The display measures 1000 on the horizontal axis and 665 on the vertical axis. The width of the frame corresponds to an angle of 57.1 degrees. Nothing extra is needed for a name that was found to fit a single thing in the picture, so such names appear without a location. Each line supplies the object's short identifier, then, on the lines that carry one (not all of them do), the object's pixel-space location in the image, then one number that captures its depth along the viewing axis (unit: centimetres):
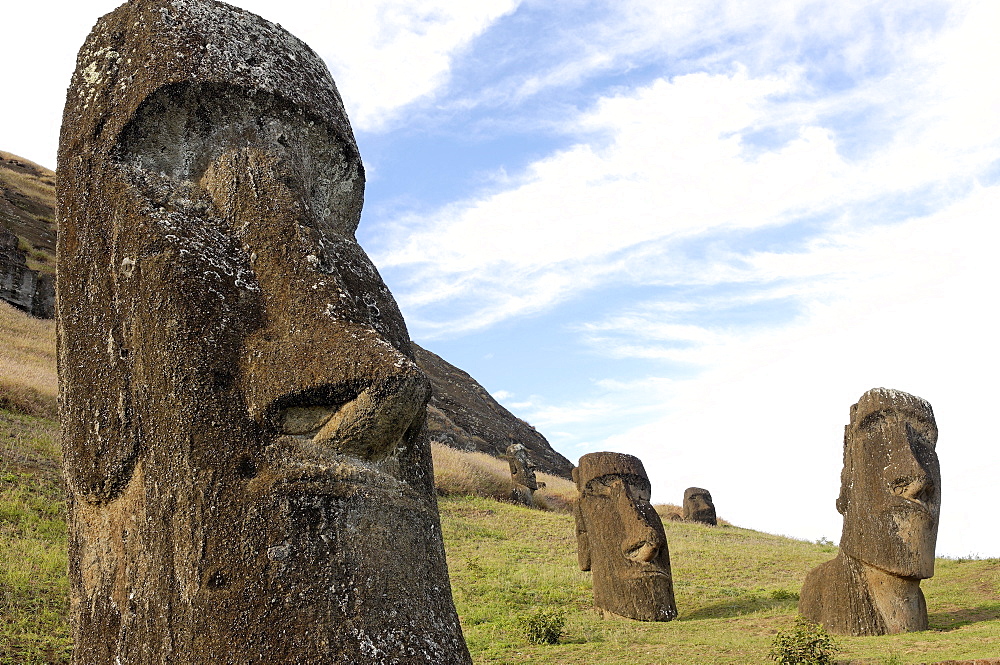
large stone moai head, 301
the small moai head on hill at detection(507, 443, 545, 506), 3166
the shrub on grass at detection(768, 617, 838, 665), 933
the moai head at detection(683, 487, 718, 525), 3362
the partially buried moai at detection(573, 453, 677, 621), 1405
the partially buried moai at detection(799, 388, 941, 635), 1196
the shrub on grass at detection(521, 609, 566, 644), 1202
